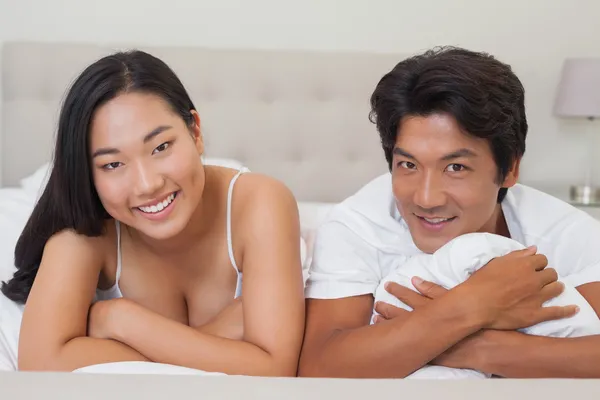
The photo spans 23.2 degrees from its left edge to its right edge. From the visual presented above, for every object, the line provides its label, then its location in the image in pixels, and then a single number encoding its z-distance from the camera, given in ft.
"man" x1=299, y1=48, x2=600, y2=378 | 5.84
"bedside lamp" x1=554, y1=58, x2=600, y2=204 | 9.95
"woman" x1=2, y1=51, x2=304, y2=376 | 6.12
